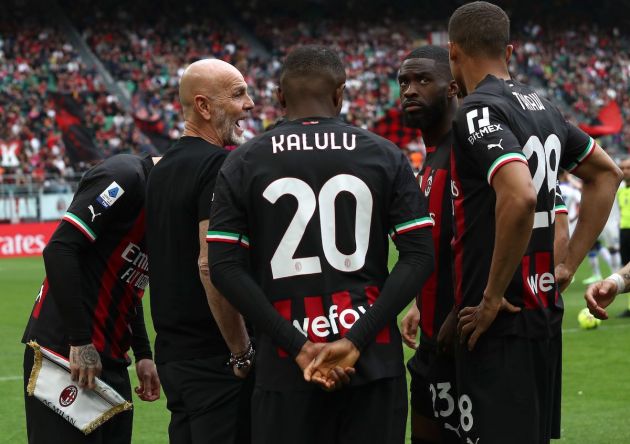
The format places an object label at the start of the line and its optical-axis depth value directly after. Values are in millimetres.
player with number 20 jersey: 7172
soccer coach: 8336
